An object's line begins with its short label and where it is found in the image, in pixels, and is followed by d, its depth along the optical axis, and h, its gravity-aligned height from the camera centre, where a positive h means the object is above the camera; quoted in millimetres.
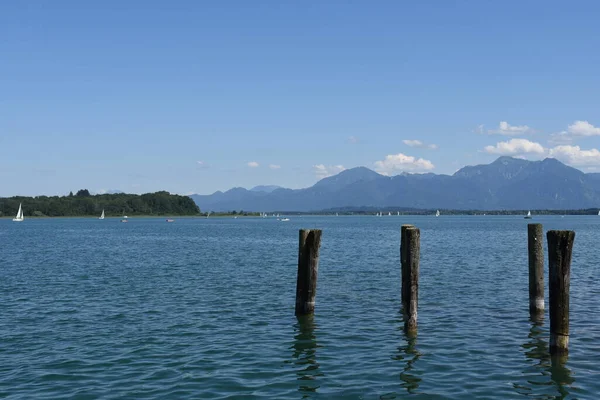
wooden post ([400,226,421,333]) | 19938 -1876
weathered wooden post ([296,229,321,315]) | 22047 -1939
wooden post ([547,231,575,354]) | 16484 -1719
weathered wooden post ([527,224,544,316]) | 22922 -2061
